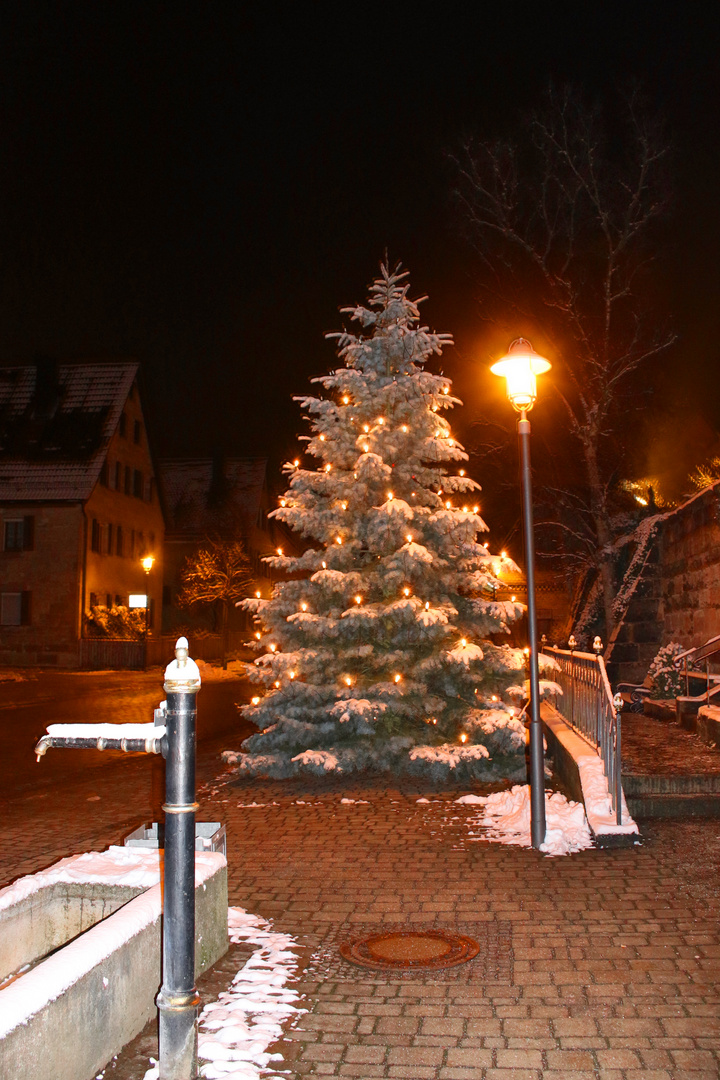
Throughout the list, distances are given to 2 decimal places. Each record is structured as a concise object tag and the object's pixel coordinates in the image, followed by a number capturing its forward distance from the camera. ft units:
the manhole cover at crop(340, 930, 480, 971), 17.28
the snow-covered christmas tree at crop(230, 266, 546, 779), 38.11
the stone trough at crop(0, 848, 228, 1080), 11.31
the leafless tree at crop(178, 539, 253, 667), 152.05
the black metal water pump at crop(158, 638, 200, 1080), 12.07
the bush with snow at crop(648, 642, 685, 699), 49.70
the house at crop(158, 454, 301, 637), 179.01
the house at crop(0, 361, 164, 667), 128.98
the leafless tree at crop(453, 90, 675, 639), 69.36
